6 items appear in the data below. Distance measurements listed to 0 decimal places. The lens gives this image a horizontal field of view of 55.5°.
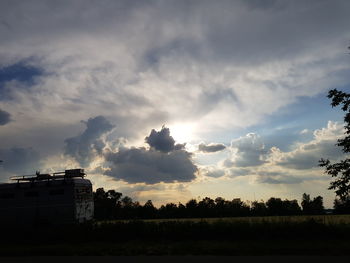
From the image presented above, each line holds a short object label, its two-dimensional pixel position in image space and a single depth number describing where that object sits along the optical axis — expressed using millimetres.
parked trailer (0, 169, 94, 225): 23562
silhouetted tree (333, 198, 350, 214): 22734
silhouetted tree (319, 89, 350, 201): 21953
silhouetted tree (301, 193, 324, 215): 112562
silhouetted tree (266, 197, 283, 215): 93562
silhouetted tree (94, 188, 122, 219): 91062
